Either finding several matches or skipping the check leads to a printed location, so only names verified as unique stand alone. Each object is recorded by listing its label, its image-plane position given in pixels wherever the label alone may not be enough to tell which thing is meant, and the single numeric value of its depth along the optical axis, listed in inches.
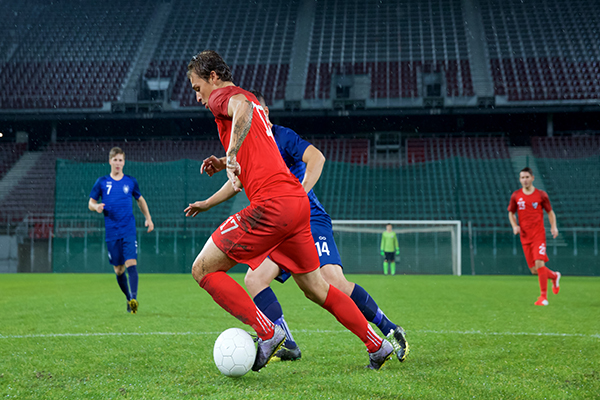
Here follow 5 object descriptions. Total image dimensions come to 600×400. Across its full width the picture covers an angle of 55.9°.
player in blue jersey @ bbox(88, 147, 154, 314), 278.7
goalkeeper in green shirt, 621.0
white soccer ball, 123.9
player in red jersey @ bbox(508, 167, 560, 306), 321.7
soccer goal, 633.0
